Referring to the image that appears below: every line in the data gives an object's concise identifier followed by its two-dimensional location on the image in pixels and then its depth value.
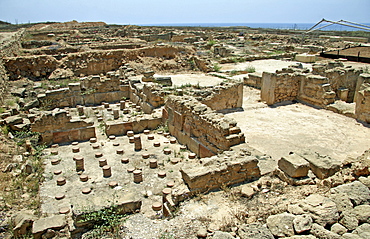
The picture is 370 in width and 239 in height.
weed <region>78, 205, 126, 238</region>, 4.80
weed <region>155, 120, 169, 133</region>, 11.03
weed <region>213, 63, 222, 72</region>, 20.00
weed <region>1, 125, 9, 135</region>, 9.54
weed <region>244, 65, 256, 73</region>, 19.05
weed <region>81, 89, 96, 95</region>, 14.45
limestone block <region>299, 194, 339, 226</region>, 3.88
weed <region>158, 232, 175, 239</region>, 4.31
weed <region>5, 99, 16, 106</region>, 12.14
